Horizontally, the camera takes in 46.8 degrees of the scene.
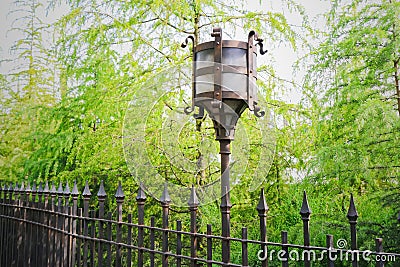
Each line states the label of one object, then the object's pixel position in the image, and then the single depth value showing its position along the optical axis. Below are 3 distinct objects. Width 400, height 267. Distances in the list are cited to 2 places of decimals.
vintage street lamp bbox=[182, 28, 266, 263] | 2.53
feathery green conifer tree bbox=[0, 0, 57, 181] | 7.62
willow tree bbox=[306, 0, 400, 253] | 3.23
